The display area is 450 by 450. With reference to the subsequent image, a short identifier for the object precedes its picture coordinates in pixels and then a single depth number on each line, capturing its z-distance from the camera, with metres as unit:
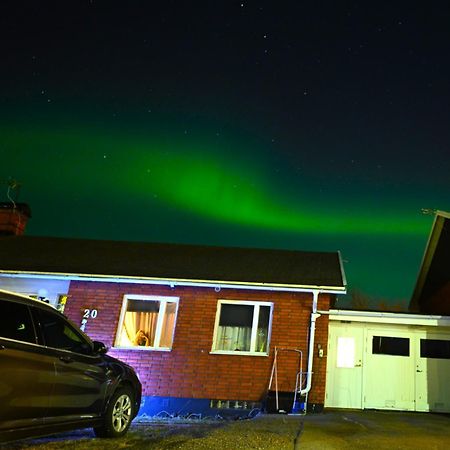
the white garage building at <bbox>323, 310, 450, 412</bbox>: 12.68
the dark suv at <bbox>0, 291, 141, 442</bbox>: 5.12
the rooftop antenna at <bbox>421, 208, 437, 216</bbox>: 16.03
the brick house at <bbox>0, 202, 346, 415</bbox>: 12.20
